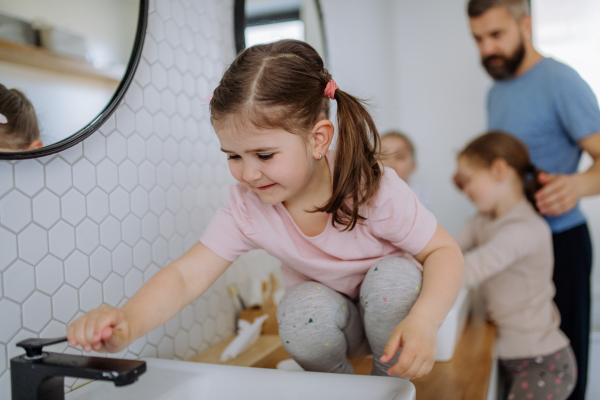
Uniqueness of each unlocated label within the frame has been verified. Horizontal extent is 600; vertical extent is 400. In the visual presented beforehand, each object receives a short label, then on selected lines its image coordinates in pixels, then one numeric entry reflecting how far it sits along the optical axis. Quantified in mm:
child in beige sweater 1267
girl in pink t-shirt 665
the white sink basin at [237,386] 595
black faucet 499
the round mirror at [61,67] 617
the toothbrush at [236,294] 1139
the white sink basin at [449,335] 1097
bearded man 1345
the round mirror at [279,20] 1151
